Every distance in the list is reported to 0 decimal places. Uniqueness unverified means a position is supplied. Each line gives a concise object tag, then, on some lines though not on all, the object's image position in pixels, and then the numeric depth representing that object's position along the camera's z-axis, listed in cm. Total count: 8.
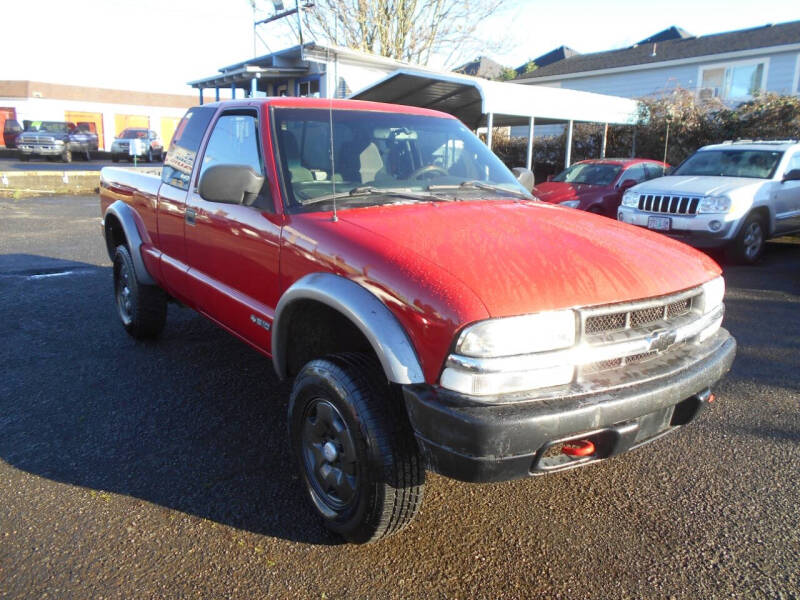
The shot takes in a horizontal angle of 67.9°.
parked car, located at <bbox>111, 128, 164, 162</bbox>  2929
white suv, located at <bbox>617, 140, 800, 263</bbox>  790
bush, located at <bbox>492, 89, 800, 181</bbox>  1500
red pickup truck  209
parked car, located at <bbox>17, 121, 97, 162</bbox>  2814
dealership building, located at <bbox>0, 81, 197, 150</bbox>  4522
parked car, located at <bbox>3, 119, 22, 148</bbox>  3328
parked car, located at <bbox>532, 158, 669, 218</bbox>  1023
